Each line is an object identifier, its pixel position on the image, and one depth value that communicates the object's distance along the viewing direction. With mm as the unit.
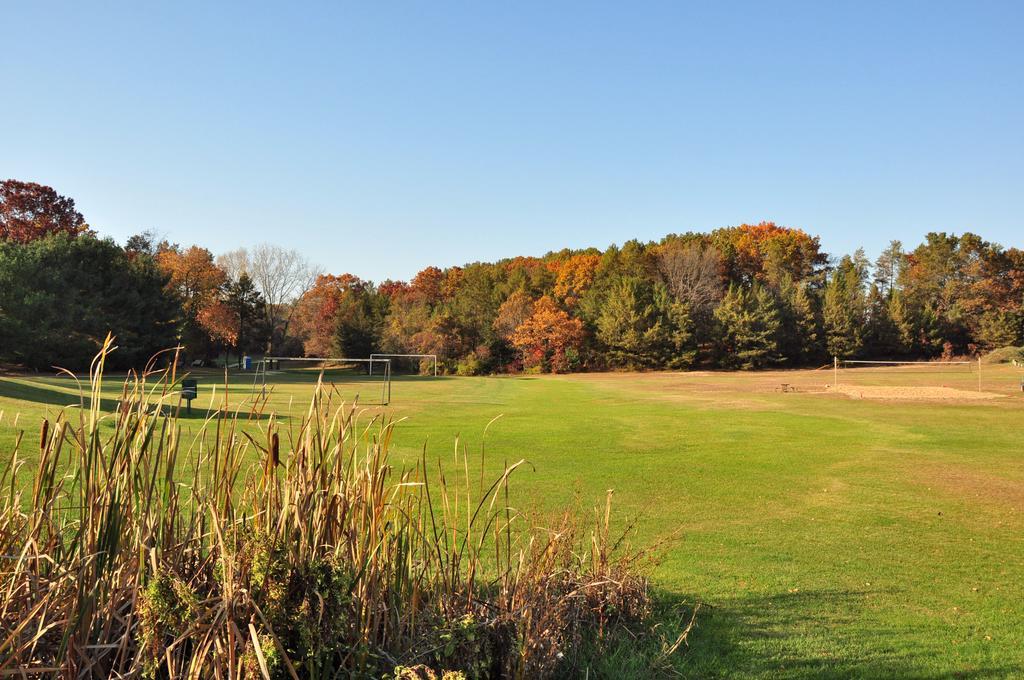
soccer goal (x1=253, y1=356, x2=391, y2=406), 41828
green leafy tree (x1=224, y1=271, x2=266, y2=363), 65250
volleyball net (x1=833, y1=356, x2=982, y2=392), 40819
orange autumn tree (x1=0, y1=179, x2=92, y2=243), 57469
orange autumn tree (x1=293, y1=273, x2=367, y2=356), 67312
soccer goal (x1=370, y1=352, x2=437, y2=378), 61450
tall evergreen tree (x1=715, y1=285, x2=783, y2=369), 60906
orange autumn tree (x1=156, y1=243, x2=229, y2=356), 63094
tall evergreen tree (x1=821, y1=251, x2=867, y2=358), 62938
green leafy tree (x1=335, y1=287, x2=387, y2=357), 64875
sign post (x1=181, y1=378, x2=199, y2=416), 17875
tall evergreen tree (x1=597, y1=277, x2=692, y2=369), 61094
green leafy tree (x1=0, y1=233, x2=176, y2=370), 39562
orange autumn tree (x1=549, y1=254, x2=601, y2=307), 69750
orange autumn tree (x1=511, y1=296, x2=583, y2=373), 61875
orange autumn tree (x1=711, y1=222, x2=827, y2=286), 72688
